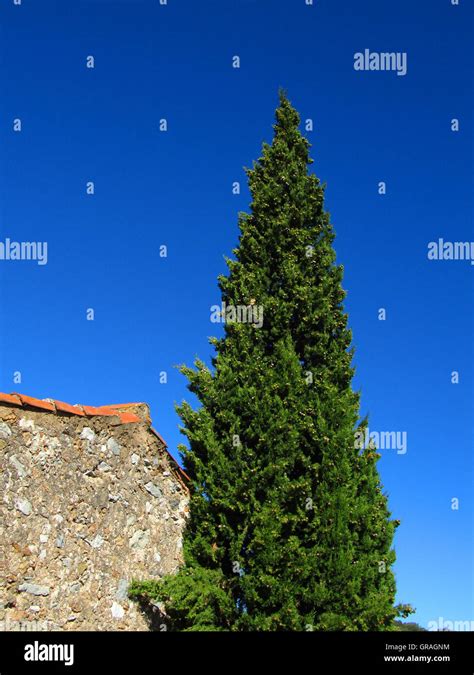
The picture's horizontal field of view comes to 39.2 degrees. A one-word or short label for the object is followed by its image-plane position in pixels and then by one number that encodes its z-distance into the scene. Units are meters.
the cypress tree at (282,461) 10.61
